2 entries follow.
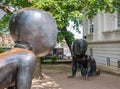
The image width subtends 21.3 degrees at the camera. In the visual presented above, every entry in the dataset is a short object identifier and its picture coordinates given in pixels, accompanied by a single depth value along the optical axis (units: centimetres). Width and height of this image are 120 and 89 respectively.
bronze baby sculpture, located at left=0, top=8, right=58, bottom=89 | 238
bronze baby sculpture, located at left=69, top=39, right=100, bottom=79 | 1558
